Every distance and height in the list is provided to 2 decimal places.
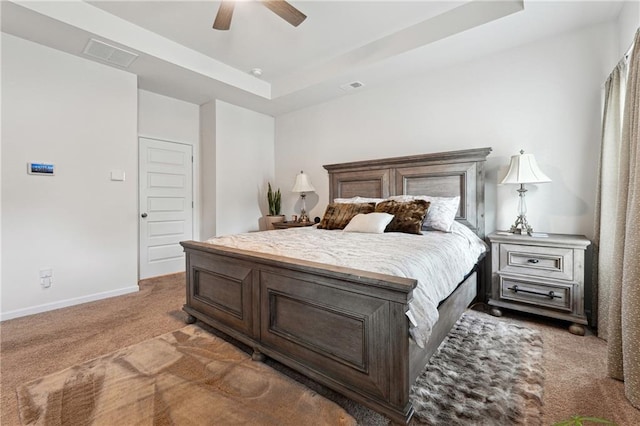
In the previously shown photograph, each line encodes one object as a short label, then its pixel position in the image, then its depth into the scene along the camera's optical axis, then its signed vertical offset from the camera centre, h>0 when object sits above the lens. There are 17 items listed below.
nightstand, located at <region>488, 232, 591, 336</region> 2.40 -0.57
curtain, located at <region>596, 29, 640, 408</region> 1.61 -0.14
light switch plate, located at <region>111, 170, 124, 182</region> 3.47 +0.40
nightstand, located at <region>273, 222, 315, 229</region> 4.35 -0.23
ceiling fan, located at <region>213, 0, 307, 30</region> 2.32 +1.61
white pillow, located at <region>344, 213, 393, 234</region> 2.78 -0.13
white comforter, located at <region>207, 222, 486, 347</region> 1.54 -0.29
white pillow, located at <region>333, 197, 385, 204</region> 3.56 +0.11
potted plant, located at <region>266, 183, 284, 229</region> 5.04 +0.12
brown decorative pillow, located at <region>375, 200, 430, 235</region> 2.75 -0.06
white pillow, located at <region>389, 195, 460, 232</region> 2.85 -0.04
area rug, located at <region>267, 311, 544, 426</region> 1.50 -1.02
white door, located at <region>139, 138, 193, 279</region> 4.20 +0.07
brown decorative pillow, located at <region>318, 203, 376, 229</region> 3.25 -0.05
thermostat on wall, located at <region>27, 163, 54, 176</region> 2.93 +0.40
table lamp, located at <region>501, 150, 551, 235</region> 2.65 +0.30
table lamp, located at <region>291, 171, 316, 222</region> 4.51 +0.36
